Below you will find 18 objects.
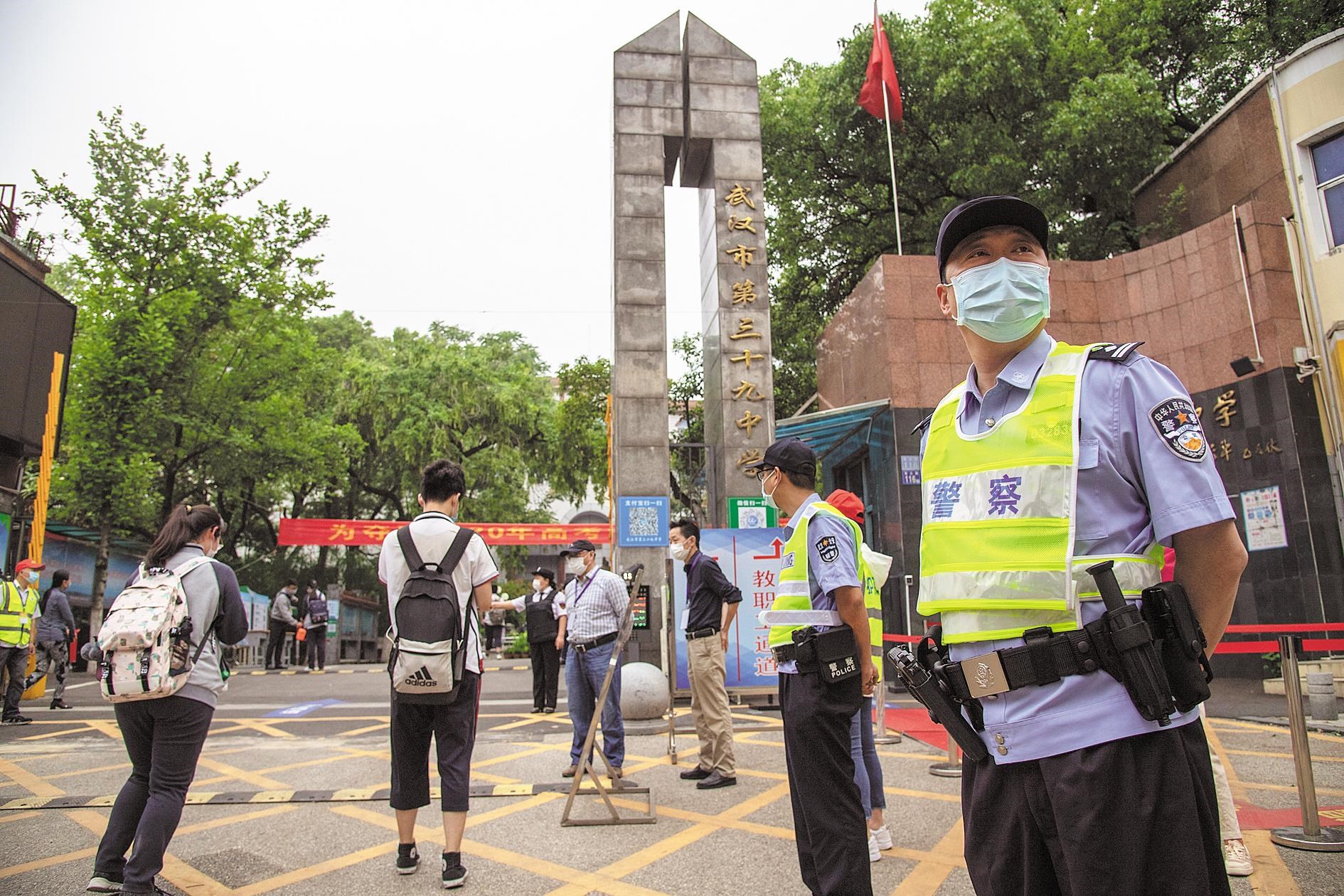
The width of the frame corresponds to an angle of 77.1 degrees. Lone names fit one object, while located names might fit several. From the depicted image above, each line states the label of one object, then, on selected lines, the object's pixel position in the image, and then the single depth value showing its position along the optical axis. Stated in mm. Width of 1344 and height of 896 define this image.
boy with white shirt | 3977
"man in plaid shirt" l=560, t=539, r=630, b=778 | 6109
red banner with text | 21750
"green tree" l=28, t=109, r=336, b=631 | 17516
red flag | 15477
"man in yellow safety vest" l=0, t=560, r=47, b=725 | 8883
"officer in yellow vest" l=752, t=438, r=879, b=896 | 3064
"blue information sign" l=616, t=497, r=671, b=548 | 12086
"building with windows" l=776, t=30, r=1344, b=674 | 10992
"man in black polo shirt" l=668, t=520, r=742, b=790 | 6152
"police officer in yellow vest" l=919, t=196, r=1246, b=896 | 1511
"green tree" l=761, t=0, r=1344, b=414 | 15531
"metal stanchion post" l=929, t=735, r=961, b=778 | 6098
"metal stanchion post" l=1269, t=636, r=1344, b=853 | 4059
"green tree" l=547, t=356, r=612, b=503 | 25531
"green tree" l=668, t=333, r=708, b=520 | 23172
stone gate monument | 12680
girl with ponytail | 3523
